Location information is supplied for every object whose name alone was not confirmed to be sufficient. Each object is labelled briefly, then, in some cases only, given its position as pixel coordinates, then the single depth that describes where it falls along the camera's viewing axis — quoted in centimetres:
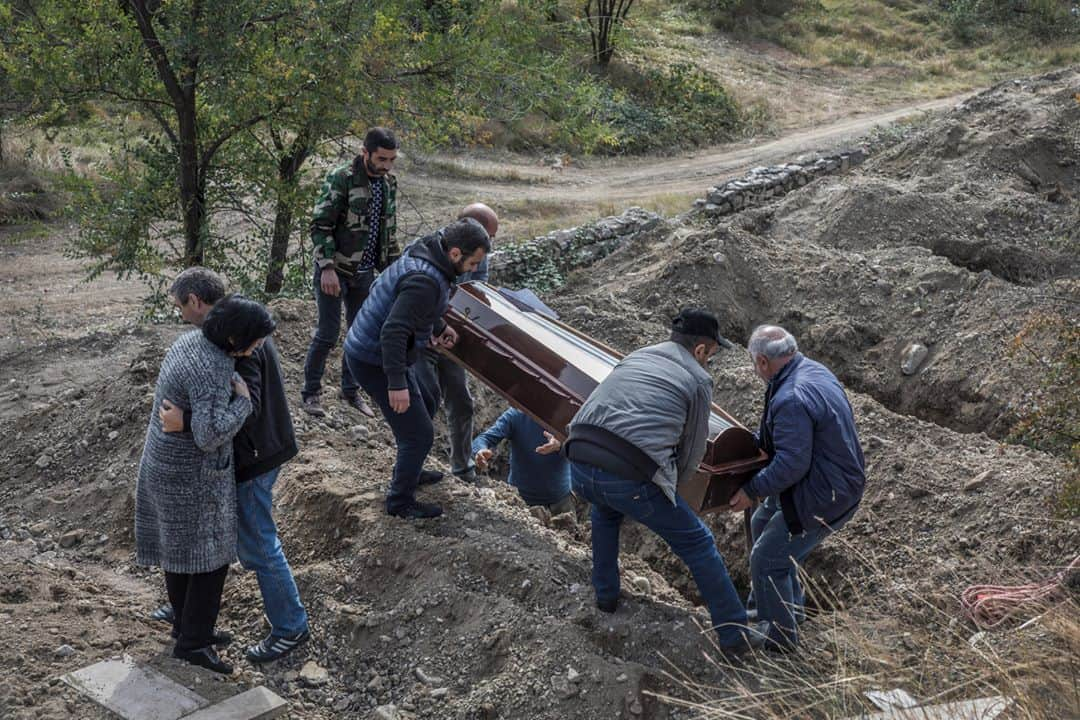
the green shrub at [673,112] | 2297
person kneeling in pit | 679
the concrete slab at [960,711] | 397
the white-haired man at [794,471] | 509
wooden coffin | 565
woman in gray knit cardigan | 453
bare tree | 2464
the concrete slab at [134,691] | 451
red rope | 540
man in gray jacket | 490
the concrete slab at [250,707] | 452
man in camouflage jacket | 721
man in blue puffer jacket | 571
